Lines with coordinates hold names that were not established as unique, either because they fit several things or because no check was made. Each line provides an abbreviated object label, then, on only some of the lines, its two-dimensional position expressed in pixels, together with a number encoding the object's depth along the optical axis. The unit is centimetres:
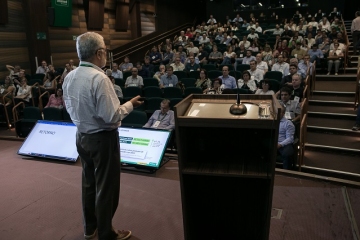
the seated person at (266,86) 446
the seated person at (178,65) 747
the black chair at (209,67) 711
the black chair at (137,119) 408
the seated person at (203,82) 563
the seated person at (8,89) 602
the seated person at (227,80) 555
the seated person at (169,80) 616
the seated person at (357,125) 410
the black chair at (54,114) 479
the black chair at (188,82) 601
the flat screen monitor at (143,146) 300
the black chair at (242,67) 679
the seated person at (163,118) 387
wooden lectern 136
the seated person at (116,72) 717
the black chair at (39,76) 746
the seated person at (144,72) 729
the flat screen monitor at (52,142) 337
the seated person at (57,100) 540
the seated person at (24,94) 609
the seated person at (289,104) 380
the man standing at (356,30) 810
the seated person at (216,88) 488
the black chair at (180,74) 674
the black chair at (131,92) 563
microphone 141
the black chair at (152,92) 553
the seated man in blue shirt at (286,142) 316
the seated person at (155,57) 871
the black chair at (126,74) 726
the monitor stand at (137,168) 304
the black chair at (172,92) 528
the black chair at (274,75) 579
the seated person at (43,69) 791
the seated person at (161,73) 670
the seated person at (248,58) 739
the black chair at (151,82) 630
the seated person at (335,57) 674
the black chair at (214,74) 617
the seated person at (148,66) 766
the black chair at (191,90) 507
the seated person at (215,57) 821
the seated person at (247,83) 532
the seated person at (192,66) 737
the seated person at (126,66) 810
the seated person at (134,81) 622
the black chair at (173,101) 458
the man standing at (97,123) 167
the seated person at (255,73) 591
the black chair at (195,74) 663
